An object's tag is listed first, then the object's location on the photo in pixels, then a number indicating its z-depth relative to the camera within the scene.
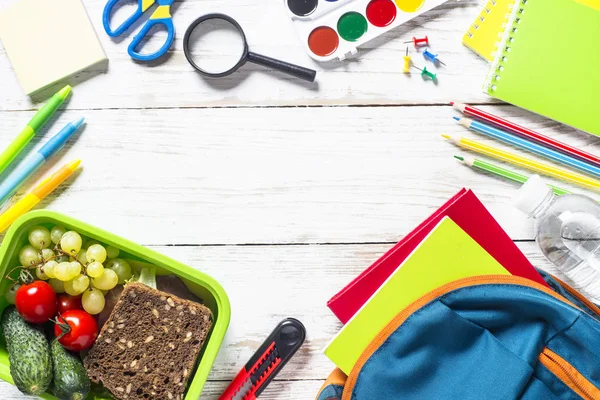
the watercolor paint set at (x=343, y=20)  0.74
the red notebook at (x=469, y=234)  0.68
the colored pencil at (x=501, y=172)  0.74
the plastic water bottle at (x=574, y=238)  0.73
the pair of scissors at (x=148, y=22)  0.74
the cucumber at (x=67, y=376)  0.62
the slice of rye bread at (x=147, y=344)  0.65
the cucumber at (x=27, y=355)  0.61
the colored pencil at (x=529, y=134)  0.73
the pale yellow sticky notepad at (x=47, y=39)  0.75
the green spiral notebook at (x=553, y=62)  0.72
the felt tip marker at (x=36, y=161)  0.74
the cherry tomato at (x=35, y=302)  0.62
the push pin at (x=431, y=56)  0.74
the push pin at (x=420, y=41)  0.75
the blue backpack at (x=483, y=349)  0.64
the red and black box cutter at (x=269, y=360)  0.71
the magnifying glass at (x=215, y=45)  0.75
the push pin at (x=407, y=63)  0.75
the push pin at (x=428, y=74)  0.75
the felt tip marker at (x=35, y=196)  0.73
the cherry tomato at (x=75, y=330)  0.63
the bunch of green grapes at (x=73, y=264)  0.65
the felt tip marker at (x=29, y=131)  0.74
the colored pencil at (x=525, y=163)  0.74
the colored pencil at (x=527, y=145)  0.74
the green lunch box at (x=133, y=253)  0.64
